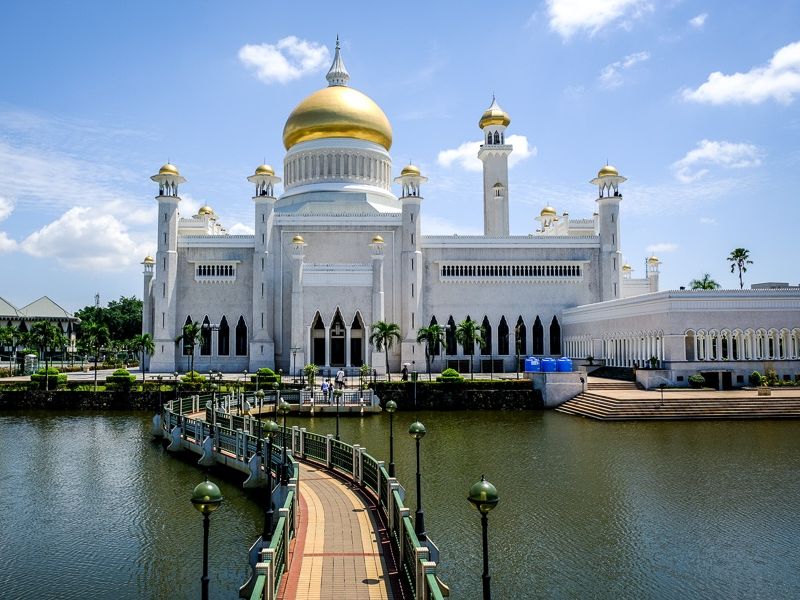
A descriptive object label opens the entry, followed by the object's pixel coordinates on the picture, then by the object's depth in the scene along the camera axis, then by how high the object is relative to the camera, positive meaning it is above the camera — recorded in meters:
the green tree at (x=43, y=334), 58.25 +2.11
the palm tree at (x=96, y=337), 49.84 +1.61
